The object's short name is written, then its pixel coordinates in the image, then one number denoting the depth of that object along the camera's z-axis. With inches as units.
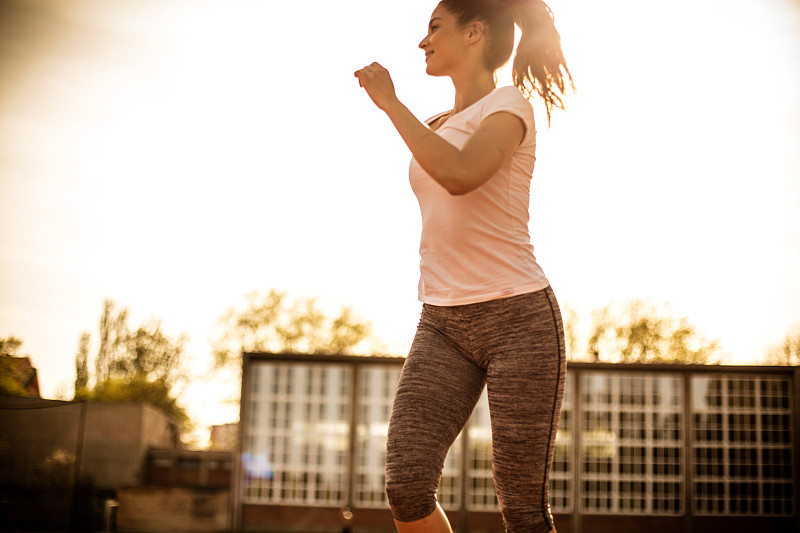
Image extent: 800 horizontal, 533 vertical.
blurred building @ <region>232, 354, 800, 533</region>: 658.2
